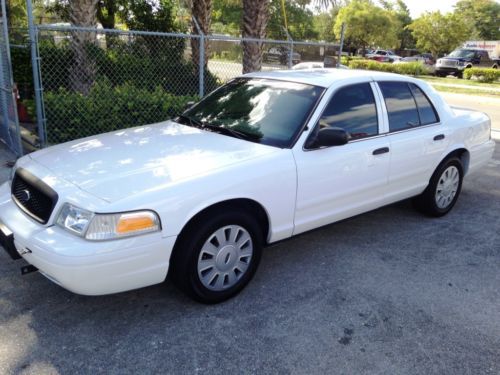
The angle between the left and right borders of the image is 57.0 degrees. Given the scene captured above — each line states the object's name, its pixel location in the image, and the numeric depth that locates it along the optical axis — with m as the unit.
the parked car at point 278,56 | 10.98
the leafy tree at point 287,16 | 24.31
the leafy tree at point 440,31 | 39.12
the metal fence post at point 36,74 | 5.79
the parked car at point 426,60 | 33.69
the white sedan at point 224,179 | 2.86
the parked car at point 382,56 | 45.69
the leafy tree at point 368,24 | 46.75
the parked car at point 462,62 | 29.14
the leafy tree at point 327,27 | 60.56
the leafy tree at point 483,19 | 63.00
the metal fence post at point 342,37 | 8.93
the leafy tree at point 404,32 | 67.83
